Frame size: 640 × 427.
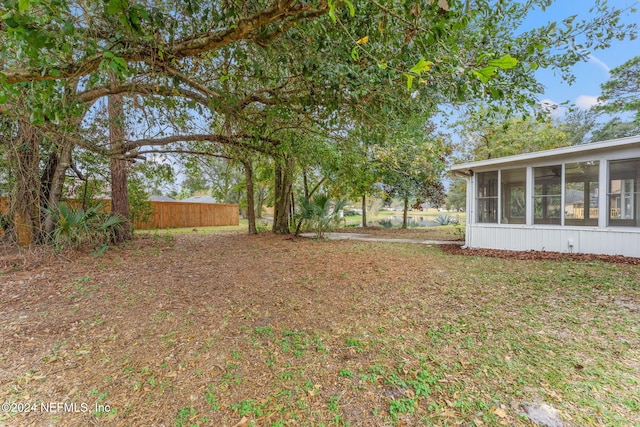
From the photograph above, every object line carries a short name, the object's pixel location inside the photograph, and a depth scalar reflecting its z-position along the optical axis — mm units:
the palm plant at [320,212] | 8398
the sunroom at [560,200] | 5863
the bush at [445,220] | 17619
